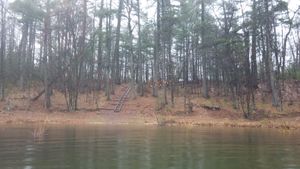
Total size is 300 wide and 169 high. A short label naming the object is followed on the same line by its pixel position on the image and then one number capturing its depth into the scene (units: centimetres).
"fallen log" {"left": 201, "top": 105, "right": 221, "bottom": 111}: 2414
